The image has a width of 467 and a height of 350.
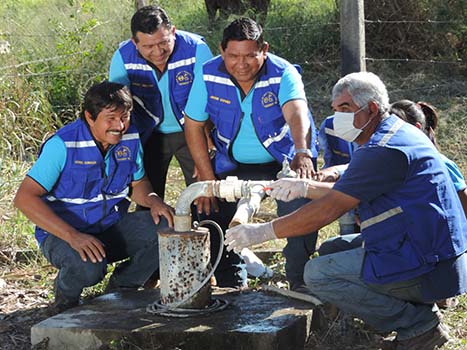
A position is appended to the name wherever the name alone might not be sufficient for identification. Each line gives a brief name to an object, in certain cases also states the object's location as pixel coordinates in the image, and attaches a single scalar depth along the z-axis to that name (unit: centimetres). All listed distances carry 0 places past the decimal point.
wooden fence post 712
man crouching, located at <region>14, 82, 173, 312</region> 511
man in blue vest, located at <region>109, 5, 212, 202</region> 563
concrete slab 453
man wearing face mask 424
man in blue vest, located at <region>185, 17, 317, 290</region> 516
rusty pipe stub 473
